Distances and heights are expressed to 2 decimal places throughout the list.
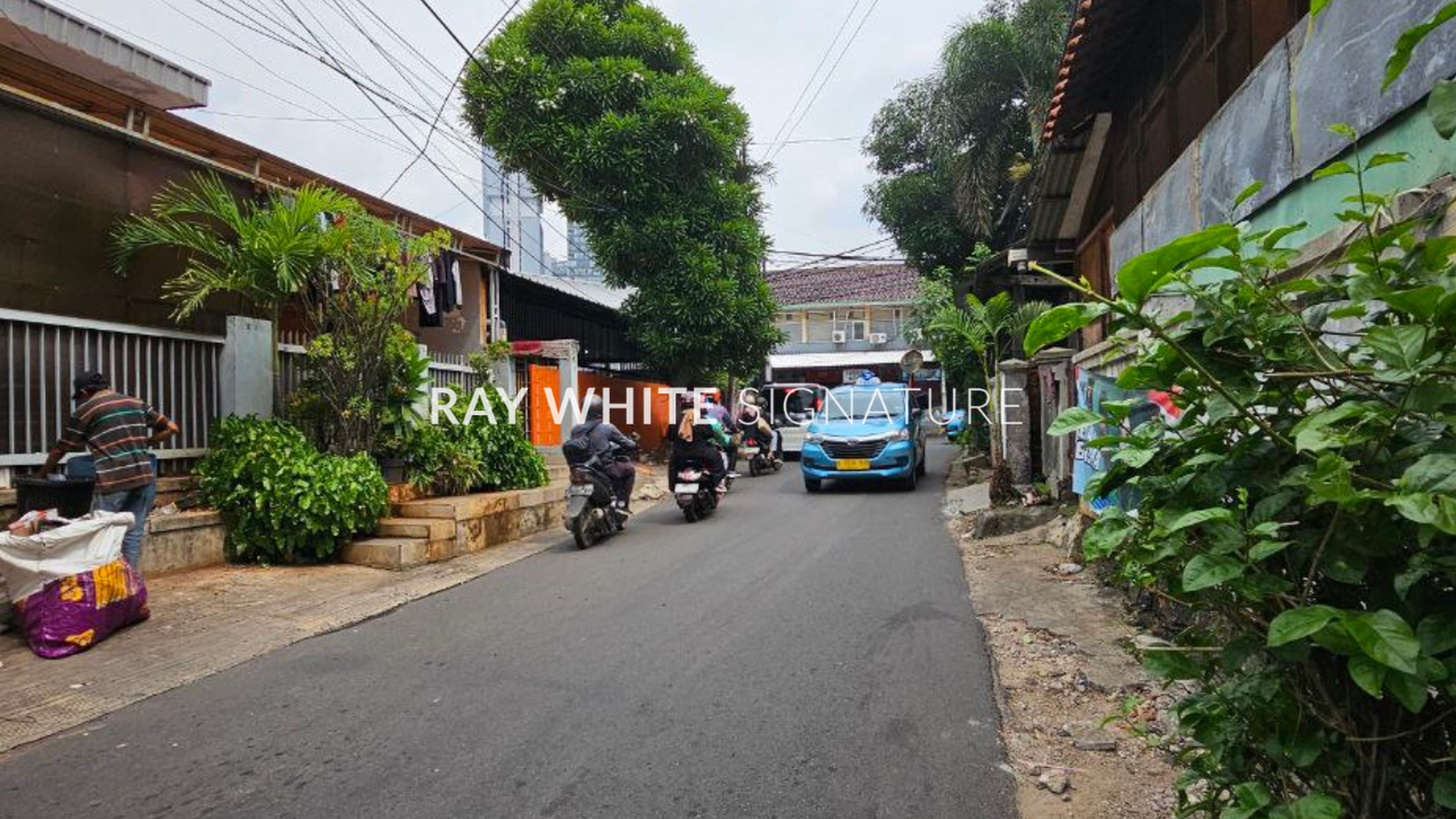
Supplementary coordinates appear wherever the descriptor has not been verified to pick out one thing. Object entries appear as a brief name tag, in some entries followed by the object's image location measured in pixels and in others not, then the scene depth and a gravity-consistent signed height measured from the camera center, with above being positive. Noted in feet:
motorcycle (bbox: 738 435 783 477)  54.34 -2.42
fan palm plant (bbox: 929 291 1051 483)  38.41 +4.69
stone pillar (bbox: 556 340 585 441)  49.52 +3.15
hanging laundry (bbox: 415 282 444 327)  36.70 +5.43
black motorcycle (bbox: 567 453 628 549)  27.91 -2.87
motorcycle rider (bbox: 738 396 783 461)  51.62 -0.35
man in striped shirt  17.88 -0.30
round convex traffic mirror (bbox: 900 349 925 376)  63.00 +4.20
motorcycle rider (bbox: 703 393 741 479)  41.06 -0.35
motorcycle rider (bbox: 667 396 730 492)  34.58 -1.04
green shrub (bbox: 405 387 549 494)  28.66 -1.25
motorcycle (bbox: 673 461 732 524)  33.65 -3.00
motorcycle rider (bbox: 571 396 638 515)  29.48 -0.95
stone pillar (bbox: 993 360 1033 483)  32.40 -0.54
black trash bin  18.45 -1.42
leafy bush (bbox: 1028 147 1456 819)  4.82 -0.71
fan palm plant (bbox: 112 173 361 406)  23.47 +5.44
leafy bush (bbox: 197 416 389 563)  22.41 -1.82
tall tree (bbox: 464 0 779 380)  51.90 +17.62
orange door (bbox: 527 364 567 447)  47.88 +1.17
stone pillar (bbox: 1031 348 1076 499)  28.14 +0.34
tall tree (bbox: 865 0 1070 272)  60.34 +22.65
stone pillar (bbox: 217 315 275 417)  25.25 +1.85
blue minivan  42.50 -1.63
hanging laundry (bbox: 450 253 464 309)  39.86 +7.46
